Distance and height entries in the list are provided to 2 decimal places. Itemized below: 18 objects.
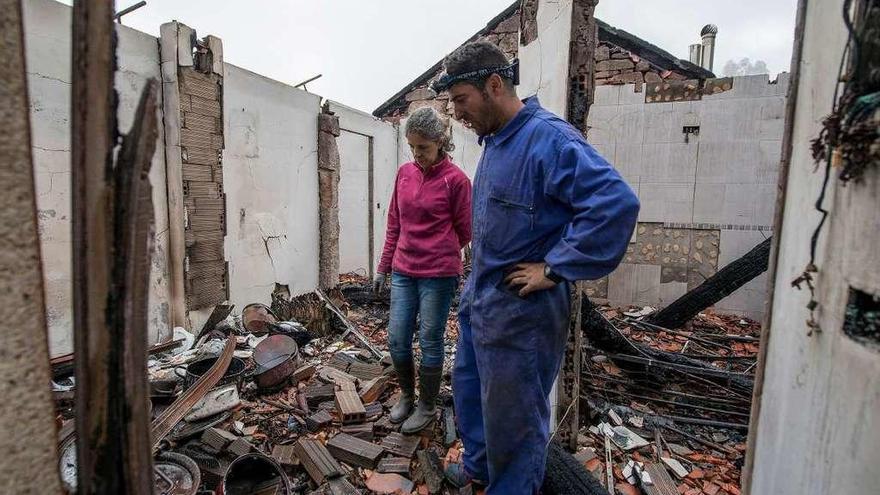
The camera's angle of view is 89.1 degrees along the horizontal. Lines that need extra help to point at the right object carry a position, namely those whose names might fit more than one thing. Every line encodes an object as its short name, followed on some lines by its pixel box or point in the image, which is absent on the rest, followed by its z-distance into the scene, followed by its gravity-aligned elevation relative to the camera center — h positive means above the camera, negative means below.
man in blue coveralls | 1.76 -0.07
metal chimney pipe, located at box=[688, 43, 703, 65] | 9.20 +3.65
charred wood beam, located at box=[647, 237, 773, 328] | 5.98 -0.80
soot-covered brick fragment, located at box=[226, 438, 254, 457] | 2.78 -1.46
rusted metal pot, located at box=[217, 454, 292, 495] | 2.40 -1.46
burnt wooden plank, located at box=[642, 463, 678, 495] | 2.75 -1.61
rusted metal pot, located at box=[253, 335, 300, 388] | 3.63 -1.25
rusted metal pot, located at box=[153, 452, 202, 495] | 2.21 -1.36
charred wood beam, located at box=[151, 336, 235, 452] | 2.65 -1.24
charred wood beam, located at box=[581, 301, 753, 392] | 4.14 -1.24
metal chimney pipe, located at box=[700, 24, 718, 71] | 8.99 +3.66
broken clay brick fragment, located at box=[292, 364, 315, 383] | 3.87 -1.38
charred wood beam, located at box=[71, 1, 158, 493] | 0.48 -0.06
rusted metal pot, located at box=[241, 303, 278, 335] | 4.72 -1.12
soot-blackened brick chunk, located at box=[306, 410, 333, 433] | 3.19 -1.47
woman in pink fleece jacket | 2.93 -0.20
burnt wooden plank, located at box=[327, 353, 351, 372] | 4.21 -1.40
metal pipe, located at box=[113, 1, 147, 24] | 3.57 +1.63
